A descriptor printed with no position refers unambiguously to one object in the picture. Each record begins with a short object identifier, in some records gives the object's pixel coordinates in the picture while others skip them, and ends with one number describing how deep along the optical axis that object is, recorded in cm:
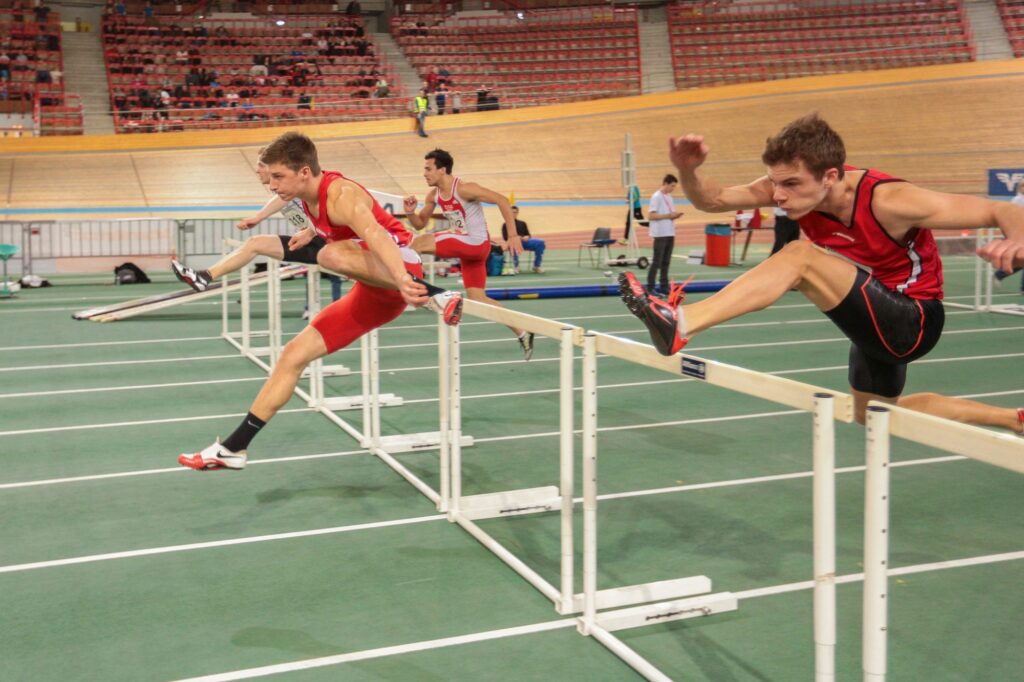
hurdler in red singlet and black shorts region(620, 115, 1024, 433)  381
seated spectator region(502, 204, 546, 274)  2142
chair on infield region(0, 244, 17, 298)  1733
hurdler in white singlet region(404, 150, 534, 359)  985
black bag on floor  2002
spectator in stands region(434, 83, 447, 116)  3497
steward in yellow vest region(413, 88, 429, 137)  3309
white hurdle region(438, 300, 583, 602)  441
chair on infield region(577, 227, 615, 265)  2281
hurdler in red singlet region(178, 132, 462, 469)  542
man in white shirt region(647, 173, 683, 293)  1603
